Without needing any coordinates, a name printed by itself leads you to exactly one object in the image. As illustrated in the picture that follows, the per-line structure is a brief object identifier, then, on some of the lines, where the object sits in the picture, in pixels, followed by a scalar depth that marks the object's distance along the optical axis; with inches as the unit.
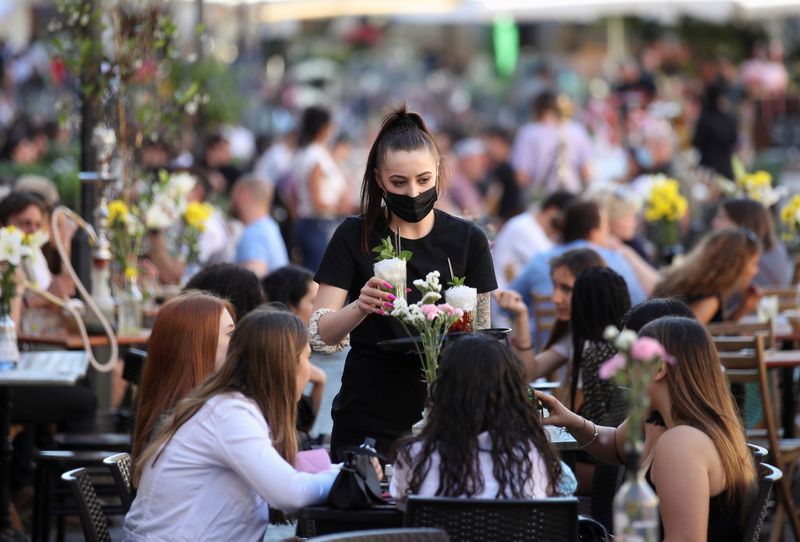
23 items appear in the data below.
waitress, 323.9
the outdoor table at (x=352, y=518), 275.9
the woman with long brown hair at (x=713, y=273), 537.3
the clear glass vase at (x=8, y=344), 468.4
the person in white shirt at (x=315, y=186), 972.6
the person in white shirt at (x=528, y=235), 740.0
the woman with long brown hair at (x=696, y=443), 287.4
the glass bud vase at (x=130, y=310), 558.3
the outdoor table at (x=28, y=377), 448.1
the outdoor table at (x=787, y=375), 504.4
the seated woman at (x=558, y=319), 469.4
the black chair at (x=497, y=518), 259.3
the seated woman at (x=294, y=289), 500.4
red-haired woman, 330.6
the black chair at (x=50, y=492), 428.1
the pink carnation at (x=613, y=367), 228.5
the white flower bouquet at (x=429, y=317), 295.7
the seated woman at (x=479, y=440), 270.1
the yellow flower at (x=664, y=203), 734.5
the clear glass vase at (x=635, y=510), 228.7
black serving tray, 301.0
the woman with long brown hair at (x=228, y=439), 285.9
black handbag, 277.0
